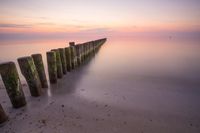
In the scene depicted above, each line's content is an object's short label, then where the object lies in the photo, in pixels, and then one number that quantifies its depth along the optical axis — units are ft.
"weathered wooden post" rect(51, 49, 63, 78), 18.71
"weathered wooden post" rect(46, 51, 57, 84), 17.02
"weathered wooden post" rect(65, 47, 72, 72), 21.95
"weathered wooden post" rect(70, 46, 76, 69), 23.62
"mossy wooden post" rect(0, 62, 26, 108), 10.96
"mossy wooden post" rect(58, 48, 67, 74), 19.93
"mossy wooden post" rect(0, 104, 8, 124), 9.55
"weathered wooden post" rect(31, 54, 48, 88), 15.00
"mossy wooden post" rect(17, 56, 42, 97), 12.76
